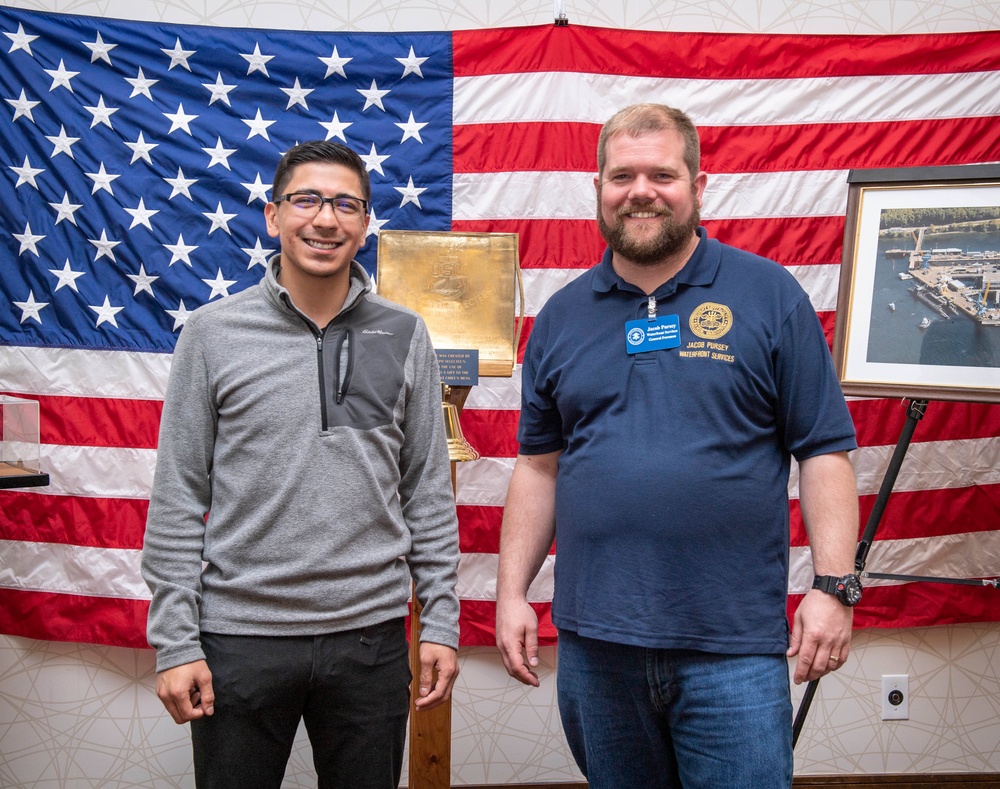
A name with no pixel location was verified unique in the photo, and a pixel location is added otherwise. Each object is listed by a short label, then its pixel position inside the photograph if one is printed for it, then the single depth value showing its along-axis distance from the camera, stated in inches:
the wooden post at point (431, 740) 82.0
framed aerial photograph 82.9
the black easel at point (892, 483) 82.5
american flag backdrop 96.9
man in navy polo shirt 51.4
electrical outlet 106.5
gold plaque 81.0
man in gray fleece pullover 55.0
